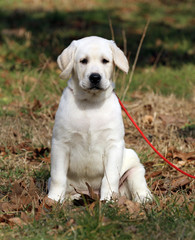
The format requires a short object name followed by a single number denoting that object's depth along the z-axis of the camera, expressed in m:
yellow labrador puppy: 6.58
